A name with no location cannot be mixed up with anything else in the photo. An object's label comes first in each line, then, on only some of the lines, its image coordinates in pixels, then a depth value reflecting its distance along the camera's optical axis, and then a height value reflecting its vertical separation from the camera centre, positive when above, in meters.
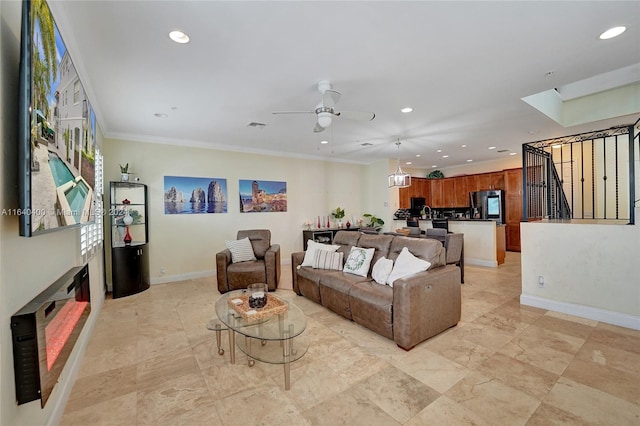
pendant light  5.50 +0.57
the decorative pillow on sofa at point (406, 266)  2.96 -0.65
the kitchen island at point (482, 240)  6.01 -0.80
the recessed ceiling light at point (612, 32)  2.27 +1.44
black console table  6.87 -0.66
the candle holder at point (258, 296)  2.52 -0.81
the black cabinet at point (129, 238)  4.34 -0.41
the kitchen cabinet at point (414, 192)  8.70 +0.52
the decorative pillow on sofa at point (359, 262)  3.53 -0.71
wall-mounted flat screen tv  1.24 +0.49
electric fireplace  1.29 -0.67
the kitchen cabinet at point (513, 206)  7.65 -0.05
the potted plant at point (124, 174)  4.61 +0.70
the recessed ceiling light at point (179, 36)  2.20 +1.46
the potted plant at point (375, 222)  7.71 -0.40
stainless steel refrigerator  7.88 +0.01
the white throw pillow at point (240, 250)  4.72 -0.68
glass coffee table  2.20 -0.99
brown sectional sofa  2.59 -0.95
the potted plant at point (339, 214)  7.53 -0.14
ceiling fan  3.05 +1.12
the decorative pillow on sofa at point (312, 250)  4.09 -0.62
